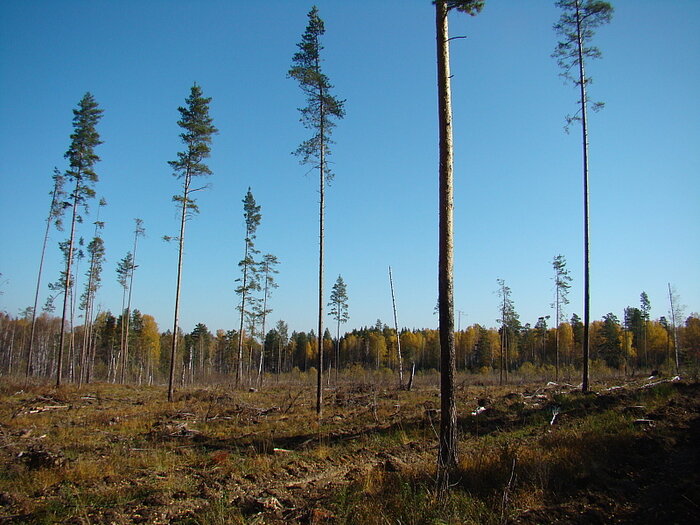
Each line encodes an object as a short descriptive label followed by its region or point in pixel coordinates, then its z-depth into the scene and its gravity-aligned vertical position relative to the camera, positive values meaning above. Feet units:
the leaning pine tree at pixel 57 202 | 89.66 +25.63
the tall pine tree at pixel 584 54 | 49.93 +37.37
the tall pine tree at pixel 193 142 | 66.95 +30.19
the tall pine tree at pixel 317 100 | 53.88 +31.22
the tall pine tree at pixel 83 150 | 76.59 +31.99
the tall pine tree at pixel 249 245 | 106.42 +18.66
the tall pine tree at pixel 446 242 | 22.33 +4.77
